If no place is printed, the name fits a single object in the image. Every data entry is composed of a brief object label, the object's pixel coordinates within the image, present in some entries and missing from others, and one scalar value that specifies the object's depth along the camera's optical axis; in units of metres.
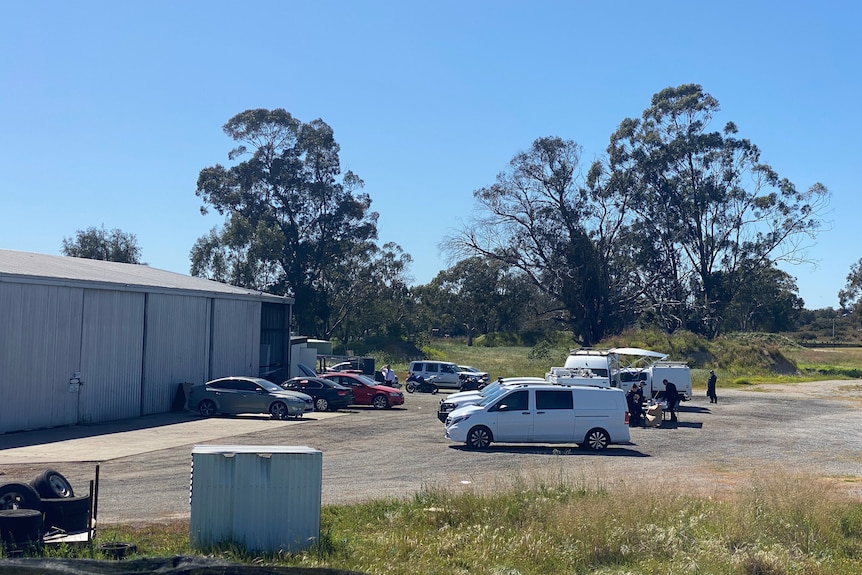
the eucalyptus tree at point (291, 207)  71.62
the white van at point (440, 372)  43.59
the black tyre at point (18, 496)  9.77
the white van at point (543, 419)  21.14
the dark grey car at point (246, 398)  28.66
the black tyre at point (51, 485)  10.20
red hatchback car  33.56
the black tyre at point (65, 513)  9.79
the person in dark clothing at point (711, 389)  39.09
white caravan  29.98
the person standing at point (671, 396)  29.30
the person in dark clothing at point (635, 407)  28.39
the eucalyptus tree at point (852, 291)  128.75
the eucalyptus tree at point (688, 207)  77.31
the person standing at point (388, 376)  41.66
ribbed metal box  9.76
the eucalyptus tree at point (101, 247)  90.56
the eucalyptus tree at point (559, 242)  71.94
